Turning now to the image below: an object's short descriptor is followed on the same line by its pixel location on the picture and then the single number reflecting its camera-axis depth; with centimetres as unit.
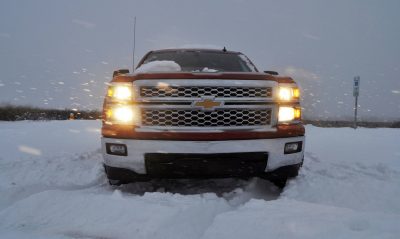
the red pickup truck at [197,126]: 325
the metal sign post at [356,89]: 1563
